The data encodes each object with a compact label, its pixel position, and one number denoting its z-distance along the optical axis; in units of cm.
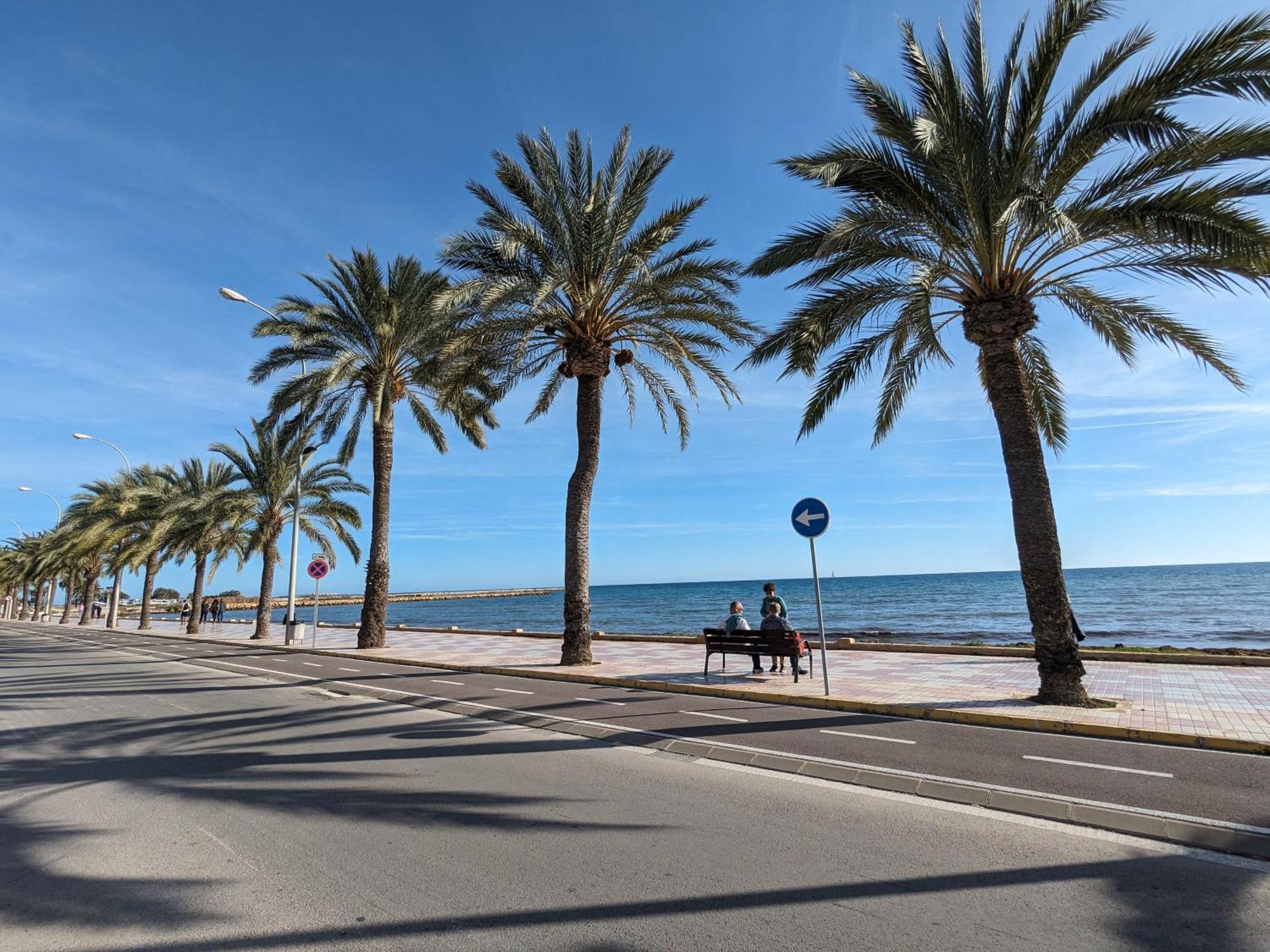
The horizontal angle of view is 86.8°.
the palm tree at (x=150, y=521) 3027
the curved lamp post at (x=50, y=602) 7048
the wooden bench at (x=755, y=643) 1167
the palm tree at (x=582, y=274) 1505
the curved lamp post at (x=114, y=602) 4234
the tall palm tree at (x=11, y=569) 6200
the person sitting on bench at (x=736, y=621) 1321
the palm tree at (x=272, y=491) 2834
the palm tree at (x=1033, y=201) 841
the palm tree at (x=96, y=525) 3716
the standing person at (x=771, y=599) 1298
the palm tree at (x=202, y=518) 2823
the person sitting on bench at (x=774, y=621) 1257
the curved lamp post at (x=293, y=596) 2372
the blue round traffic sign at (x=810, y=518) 1056
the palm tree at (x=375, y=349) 2048
